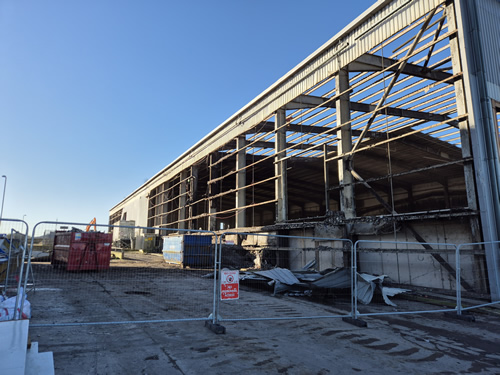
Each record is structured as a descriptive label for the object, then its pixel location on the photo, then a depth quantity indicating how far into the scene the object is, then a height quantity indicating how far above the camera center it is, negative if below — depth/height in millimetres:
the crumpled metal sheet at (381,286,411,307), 9844 -1603
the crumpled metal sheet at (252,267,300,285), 11419 -1191
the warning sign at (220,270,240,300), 6707 -878
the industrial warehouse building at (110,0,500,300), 11086 +6383
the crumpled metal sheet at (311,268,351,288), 10414 -1216
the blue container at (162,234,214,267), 19983 -392
